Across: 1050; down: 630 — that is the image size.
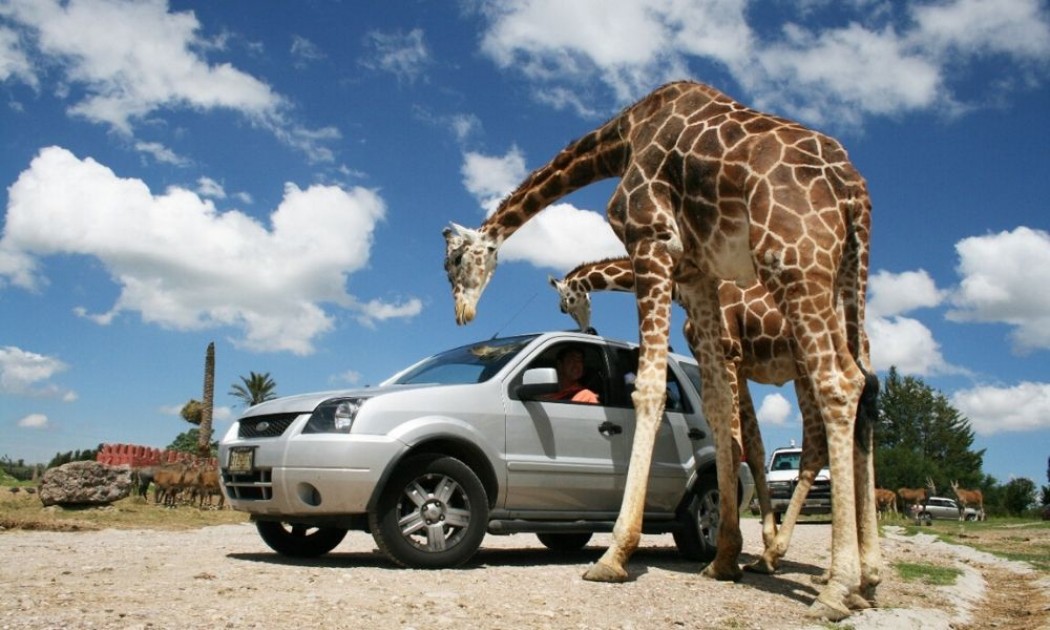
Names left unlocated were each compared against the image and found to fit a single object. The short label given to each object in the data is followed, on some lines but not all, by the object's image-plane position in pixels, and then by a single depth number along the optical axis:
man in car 8.47
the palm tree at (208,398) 40.22
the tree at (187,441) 79.09
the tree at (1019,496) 61.59
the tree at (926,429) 77.38
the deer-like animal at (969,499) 47.34
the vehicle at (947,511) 48.80
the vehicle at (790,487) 22.39
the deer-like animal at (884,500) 33.41
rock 20.36
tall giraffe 6.38
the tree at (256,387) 52.44
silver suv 6.70
